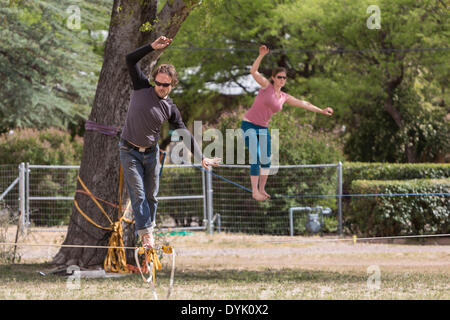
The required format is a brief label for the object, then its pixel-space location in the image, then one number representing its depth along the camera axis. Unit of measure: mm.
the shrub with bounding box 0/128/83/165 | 38094
